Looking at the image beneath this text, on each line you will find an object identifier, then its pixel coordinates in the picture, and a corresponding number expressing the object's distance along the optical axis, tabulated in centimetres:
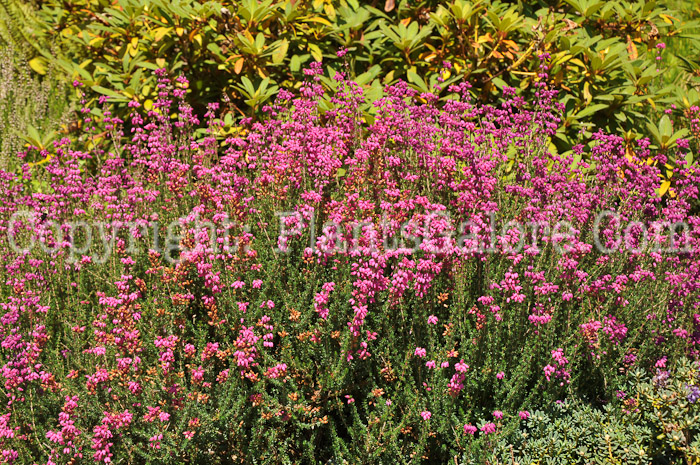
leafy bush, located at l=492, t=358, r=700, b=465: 285
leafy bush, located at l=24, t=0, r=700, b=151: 493
